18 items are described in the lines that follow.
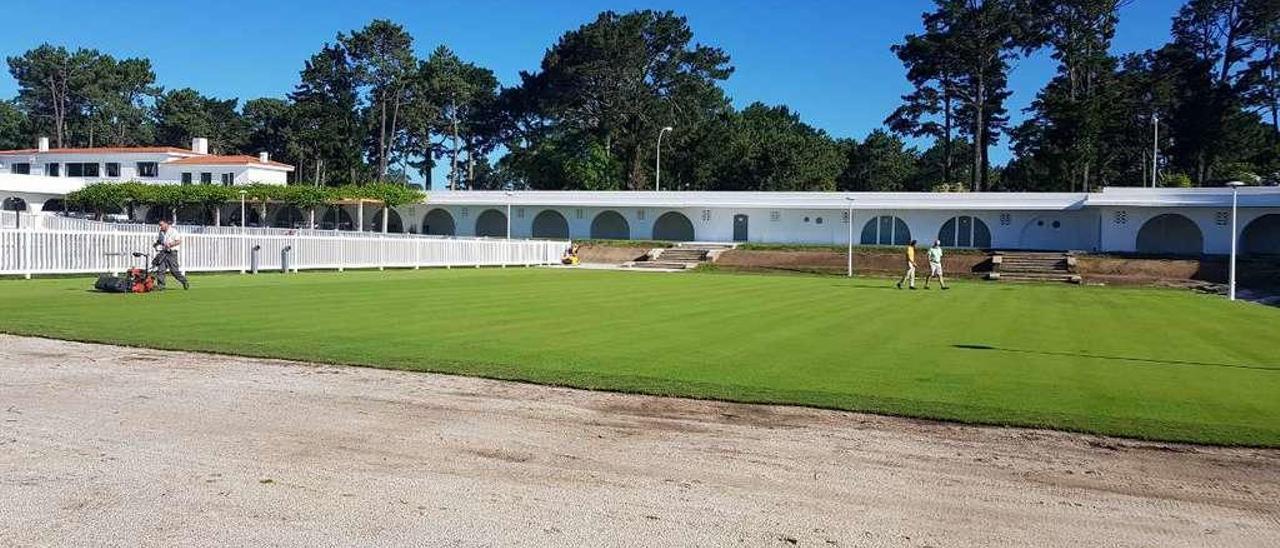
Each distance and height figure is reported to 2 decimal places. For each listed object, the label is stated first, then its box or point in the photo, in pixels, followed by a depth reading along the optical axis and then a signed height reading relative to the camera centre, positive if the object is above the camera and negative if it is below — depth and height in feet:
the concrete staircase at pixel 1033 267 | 131.95 -2.36
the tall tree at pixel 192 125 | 329.93 +43.36
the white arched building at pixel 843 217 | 153.58 +6.53
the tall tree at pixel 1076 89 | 190.29 +38.35
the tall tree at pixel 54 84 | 334.24 +58.23
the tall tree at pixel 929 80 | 216.95 +42.05
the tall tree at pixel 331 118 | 276.21 +38.60
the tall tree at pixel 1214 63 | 212.23 +45.09
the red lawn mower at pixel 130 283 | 59.36 -2.54
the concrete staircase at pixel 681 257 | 157.48 -1.53
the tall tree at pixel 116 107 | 337.72 +50.39
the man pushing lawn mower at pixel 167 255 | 64.80 -0.79
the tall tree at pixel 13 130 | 321.93 +39.53
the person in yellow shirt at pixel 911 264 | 90.74 -1.34
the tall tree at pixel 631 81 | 241.55 +45.42
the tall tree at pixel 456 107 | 278.87 +44.86
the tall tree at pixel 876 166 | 293.64 +27.07
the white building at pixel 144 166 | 232.73 +20.20
